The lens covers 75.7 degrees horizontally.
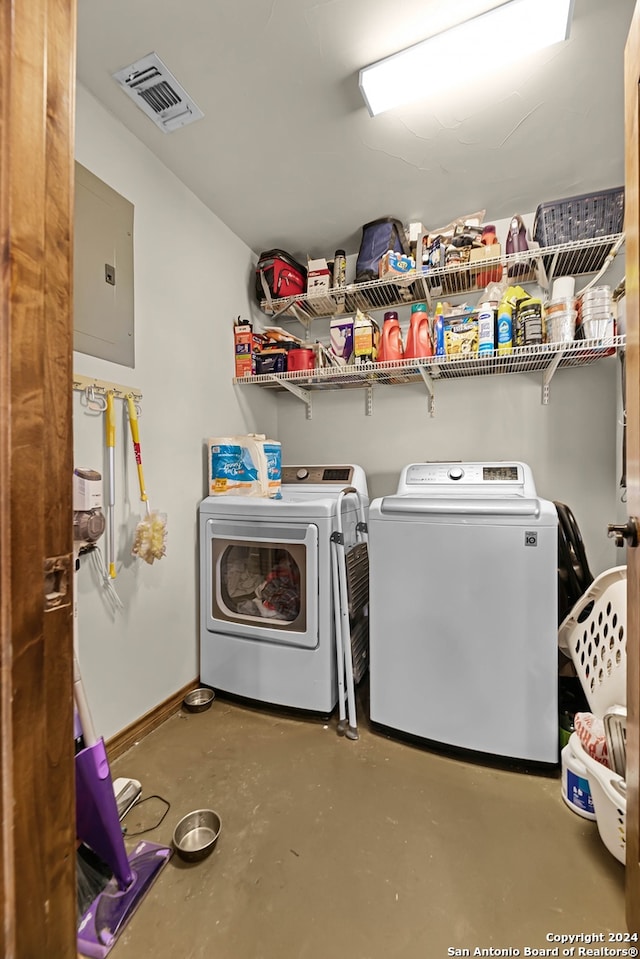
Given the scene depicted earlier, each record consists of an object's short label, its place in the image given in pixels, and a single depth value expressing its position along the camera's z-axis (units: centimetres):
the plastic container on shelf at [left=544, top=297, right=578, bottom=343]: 191
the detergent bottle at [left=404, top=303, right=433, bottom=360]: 220
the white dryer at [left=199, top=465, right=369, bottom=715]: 189
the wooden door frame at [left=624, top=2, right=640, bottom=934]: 81
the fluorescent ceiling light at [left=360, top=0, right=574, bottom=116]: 133
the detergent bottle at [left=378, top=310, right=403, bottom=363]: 228
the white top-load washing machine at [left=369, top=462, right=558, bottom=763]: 154
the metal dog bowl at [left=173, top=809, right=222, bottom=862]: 123
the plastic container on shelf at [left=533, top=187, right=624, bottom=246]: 190
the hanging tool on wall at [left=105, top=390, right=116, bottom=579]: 167
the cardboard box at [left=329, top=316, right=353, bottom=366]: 240
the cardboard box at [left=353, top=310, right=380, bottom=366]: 230
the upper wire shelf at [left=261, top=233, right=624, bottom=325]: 202
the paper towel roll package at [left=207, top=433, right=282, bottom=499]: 219
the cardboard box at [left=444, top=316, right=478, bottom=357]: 209
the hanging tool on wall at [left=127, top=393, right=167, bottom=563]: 173
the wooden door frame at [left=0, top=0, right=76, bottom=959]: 49
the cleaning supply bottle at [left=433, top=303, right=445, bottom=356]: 214
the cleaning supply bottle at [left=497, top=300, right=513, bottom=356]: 200
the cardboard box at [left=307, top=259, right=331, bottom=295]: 249
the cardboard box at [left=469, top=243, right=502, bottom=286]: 208
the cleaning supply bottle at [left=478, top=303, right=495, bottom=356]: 201
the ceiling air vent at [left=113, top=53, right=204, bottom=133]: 153
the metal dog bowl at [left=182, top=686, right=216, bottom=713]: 202
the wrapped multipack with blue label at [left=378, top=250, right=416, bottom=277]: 224
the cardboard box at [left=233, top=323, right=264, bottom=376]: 252
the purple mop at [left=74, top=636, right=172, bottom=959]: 107
